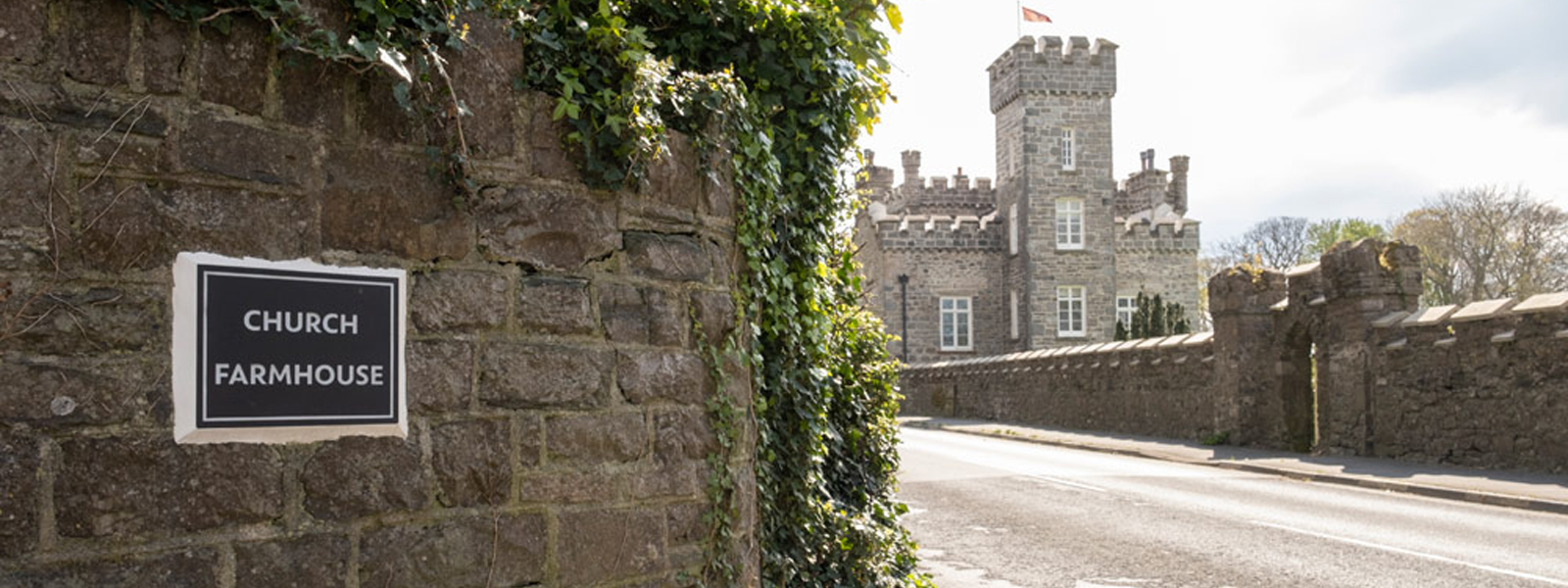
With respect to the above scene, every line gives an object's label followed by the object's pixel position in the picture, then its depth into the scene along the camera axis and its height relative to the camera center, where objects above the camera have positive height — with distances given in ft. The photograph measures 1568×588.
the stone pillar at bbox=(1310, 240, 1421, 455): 59.16 +2.44
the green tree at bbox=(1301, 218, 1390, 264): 190.39 +20.65
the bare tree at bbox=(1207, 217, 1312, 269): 196.13 +19.18
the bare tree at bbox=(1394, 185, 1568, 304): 137.18 +13.28
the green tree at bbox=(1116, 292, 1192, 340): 128.88 +4.45
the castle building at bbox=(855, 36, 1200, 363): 147.13 +14.80
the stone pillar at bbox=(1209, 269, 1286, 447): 69.05 +0.35
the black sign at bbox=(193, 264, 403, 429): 9.59 +0.16
